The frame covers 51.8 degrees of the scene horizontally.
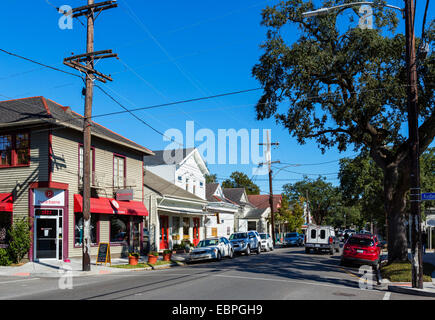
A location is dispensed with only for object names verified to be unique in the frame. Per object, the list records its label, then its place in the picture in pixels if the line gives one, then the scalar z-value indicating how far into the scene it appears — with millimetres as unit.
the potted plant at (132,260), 22866
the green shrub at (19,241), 21344
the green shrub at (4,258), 21367
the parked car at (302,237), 53531
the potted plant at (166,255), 26578
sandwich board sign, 21500
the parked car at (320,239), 35562
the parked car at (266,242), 38969
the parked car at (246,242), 33125
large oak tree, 19719
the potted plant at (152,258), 24078
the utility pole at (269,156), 48194
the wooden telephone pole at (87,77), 19734
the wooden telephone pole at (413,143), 13992
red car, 22552
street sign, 14304
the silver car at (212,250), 25922
